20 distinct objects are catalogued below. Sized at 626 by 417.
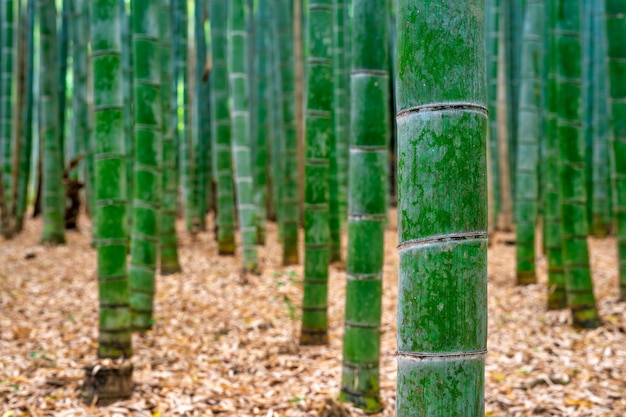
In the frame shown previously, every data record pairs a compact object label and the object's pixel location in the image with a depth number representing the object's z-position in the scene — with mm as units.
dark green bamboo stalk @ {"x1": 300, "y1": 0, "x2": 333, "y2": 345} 2959
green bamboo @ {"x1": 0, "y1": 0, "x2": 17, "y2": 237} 5570
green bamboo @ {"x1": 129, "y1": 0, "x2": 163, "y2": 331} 3020
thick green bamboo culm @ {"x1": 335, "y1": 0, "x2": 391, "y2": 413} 2156
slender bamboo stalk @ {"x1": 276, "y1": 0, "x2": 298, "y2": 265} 5109
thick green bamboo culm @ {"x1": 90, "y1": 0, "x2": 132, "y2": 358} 2457
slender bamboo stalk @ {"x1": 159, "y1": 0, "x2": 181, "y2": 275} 4668
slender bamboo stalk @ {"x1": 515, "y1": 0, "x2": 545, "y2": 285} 4262
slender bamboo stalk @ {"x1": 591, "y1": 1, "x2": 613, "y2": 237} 6254
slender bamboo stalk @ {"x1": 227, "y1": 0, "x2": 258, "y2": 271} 4305
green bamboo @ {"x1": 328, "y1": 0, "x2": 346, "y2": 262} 4863
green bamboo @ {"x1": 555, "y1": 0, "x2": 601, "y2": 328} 3328
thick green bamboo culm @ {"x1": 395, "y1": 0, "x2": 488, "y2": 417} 1050
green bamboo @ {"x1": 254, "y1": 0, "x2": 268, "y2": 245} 5953
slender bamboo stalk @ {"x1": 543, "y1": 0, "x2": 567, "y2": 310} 3834
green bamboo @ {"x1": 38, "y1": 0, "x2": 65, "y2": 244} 5164
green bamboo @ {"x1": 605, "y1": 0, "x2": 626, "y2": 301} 3342
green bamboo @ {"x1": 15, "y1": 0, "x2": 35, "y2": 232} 6176
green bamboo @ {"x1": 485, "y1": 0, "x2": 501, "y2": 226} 5277
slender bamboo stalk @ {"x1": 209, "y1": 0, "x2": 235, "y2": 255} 4926
